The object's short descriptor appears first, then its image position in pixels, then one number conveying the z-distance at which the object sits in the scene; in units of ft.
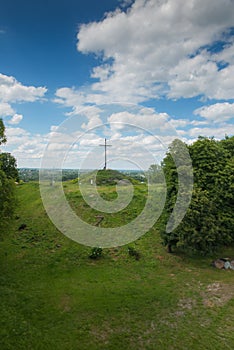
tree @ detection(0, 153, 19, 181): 105.09
